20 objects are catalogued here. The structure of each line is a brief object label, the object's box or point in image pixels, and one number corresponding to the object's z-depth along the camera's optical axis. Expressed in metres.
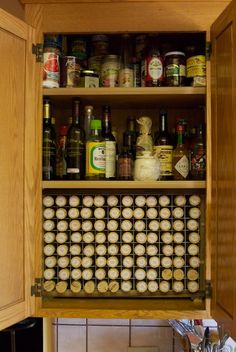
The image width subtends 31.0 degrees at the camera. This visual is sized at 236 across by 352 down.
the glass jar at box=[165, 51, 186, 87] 1.33
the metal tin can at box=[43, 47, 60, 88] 1.31
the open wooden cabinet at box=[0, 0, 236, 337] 1.19
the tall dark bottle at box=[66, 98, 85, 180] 1.35
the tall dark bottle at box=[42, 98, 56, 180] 1.34
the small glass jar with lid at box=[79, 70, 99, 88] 1.36
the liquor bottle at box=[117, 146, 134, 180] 1.34
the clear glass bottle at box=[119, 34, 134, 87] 1.37
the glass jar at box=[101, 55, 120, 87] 1.39
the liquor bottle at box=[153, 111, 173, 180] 1.36
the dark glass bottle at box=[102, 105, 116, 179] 1.34
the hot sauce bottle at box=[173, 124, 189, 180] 1.35
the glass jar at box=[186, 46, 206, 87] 1.29
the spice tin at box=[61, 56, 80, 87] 1.36
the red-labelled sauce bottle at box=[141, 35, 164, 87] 1.34
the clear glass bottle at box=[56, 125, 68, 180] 1.40
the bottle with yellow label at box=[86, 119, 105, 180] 1.33
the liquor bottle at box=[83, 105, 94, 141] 1.42
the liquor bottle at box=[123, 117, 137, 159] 1.46
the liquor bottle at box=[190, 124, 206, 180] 1.32
